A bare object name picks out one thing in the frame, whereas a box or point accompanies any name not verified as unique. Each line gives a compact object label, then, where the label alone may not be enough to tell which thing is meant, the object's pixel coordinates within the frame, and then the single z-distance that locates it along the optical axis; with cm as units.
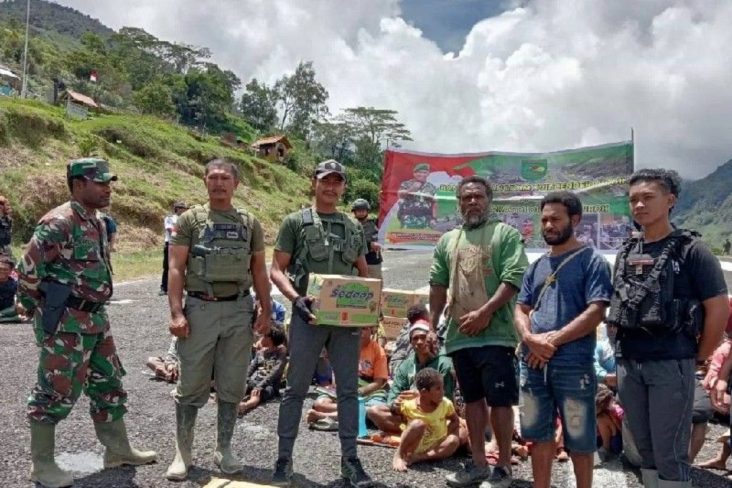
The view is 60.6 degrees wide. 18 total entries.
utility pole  4438
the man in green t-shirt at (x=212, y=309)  396
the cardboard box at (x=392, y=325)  820
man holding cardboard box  398
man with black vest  305
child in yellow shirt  462
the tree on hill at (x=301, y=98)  8044
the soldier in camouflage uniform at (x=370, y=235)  879
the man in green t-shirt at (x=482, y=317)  397
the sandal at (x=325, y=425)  534
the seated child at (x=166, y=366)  643
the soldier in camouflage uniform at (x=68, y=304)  370
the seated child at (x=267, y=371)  591
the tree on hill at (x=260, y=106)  8262
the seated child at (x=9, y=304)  916
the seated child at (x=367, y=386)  540
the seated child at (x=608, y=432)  495
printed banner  629
